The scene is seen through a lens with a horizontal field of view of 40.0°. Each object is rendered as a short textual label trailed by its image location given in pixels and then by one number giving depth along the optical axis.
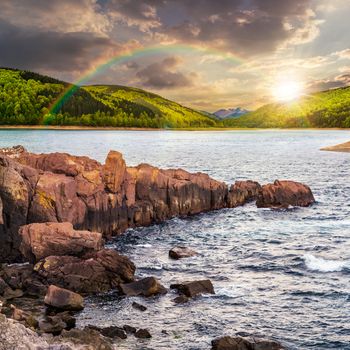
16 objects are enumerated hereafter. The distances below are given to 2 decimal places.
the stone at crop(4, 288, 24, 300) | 32.72
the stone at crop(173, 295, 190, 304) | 32.59
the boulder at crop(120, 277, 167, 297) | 33.97
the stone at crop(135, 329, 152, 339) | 27.33
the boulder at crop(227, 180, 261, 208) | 69.75
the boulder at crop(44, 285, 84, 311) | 30.86
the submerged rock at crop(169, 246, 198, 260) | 43.25
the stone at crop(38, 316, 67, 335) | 27.10
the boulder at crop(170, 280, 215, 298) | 33.78
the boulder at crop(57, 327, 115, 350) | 22.92
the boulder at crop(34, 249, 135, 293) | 34.38
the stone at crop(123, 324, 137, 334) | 27.94
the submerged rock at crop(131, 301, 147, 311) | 31.40
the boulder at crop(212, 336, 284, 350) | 25.11
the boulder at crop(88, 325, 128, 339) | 26.98
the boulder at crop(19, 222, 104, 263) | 38.31
